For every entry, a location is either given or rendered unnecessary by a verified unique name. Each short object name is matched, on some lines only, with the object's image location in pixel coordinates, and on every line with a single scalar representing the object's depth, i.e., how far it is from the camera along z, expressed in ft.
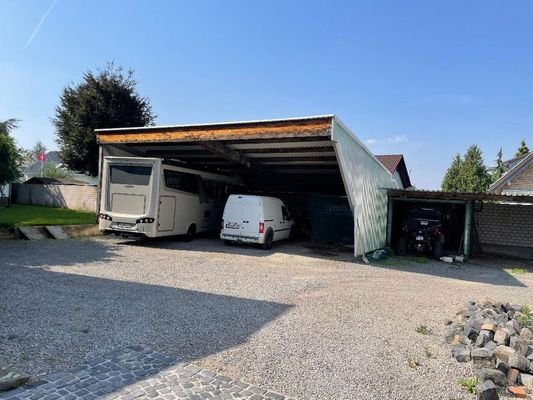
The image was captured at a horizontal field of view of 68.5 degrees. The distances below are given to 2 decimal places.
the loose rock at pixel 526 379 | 13.41
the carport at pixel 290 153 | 37.27
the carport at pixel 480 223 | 50.55
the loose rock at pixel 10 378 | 10.98
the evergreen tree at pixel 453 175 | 151.33
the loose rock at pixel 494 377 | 13.38
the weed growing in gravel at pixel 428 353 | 15.87
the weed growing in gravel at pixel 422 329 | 18.74
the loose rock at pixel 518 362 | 13.97
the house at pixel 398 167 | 110.93
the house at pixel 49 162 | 122.57
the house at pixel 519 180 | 96.23
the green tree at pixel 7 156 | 43.86
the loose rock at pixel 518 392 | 12.65
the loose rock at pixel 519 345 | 14.92
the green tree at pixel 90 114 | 78.48
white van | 44.34
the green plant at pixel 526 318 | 19.22
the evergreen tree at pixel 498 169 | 158.62
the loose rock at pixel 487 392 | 11.81
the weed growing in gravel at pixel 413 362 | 14.74
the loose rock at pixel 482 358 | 14.55
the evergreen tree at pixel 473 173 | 139.85
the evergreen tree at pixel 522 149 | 162.61
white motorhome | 40.57
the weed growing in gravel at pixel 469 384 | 13.04
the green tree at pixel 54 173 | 147.74
